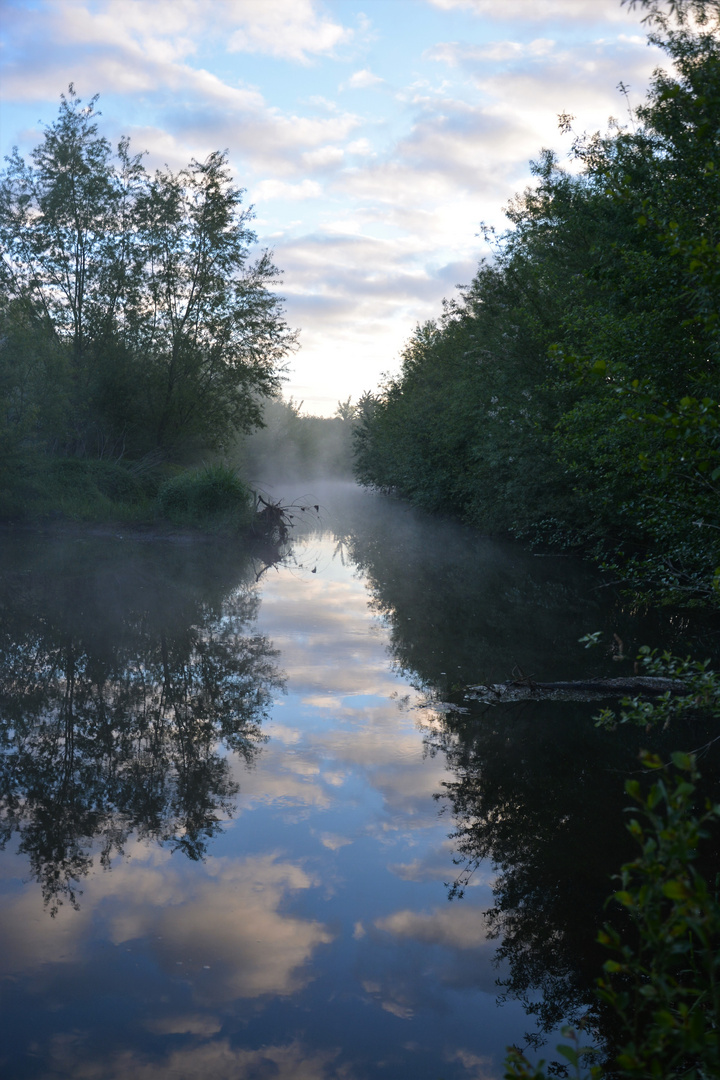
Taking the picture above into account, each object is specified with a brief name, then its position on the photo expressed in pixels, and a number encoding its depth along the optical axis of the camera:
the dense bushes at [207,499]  24.97
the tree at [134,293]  28.06
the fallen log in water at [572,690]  8.70
